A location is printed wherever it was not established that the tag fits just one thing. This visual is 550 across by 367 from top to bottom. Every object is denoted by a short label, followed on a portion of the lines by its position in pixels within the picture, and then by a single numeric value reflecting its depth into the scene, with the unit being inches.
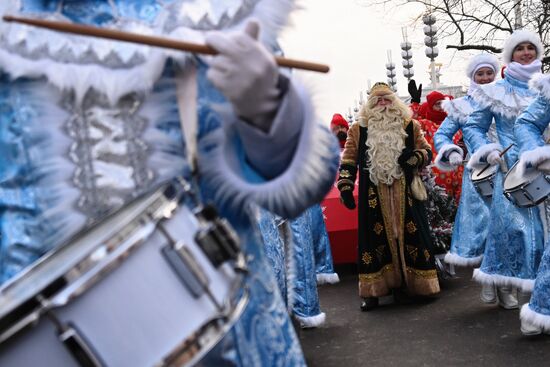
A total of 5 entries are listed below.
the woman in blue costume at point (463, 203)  293.3
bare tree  593.6
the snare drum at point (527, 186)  205.6
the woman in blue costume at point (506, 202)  232.5
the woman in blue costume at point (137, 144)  66.7
